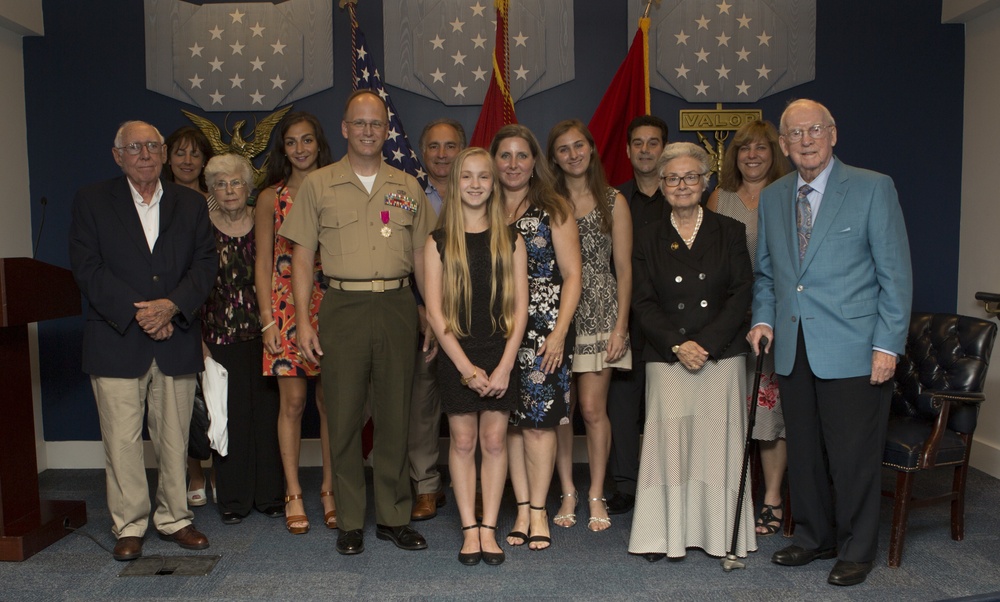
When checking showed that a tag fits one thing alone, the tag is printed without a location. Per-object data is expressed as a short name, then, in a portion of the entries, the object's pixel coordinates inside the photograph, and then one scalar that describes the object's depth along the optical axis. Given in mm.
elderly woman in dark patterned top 4035
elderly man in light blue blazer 3189
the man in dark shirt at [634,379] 4168
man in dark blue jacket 3545
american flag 4840
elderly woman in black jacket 3422
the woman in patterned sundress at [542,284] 3529
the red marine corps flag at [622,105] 4832
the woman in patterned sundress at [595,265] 3787
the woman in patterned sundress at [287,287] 3916
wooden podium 3600
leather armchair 3500
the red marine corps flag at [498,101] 4836
